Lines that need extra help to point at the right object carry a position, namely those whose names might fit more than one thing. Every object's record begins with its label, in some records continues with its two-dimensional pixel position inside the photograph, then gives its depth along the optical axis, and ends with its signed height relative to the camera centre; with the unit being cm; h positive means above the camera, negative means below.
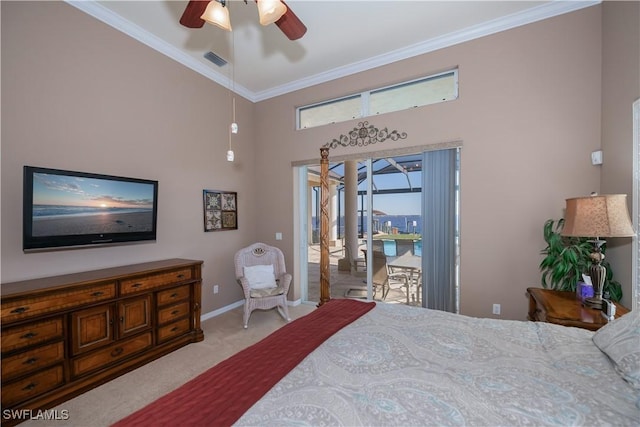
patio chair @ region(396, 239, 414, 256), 360 -46
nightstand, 176 -70
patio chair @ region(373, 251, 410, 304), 376 -89
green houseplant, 215 -41
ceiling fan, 158 +129
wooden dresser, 182 -95
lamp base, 192 -66
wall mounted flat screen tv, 217 +5
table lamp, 175 -6
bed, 90 -69
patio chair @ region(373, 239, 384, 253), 380 -45
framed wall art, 375 +6
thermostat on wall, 246 +53
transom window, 326 +157
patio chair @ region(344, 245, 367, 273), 394 -72
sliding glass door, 321 -19
